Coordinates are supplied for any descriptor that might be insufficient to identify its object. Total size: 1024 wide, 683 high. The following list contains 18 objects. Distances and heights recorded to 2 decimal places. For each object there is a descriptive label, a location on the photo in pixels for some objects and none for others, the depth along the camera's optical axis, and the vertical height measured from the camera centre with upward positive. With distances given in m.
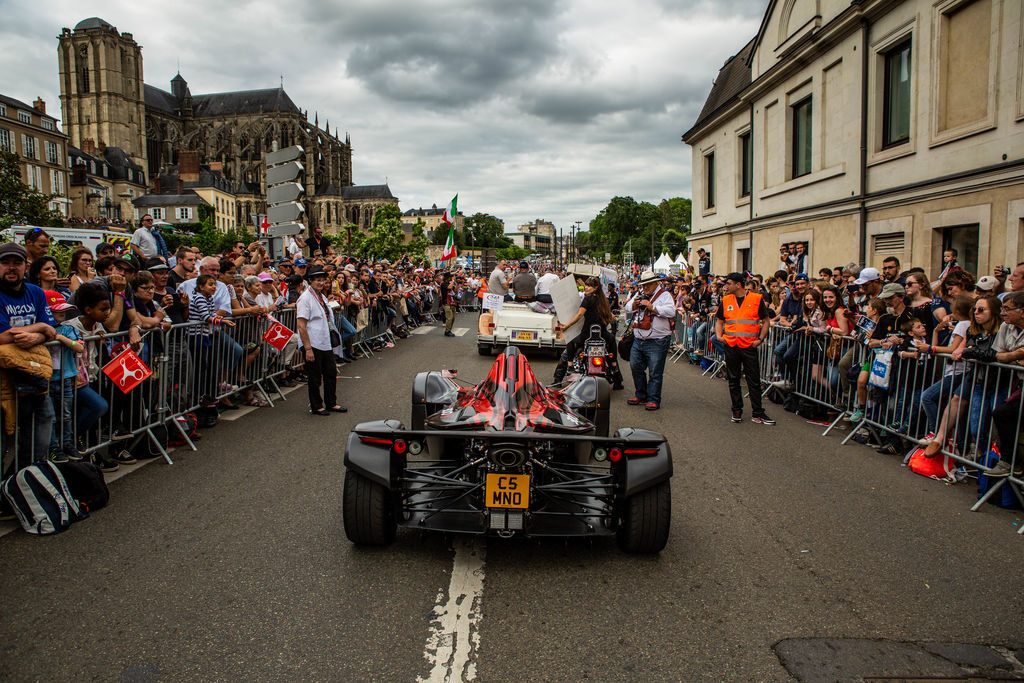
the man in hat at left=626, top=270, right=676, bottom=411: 9.43 -0.75
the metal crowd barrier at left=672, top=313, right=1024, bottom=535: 5.89 -1.13
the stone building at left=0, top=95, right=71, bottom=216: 60.50 +13.78
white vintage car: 14.33 -0.90
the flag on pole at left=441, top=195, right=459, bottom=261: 32.94 +2.73
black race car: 3.94 -1.20
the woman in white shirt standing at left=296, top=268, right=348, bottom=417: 8.45 -0.65
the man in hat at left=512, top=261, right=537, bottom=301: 15.88 +0.05
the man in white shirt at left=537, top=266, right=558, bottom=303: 14.75 +0.03
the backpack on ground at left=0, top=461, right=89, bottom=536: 4.52 -1.40
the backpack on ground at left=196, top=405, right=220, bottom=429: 7.73 -1.44
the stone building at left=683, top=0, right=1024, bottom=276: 11.72 +3.40
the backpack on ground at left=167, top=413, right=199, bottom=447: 6.93 -1.45
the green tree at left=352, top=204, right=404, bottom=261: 84.62 +6.29
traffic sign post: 12.45 +1.76
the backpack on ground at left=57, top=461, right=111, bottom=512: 4.93 -1.41
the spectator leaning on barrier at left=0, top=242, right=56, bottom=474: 4.80 -0.30
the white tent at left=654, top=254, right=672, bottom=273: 24.86 +0.93
